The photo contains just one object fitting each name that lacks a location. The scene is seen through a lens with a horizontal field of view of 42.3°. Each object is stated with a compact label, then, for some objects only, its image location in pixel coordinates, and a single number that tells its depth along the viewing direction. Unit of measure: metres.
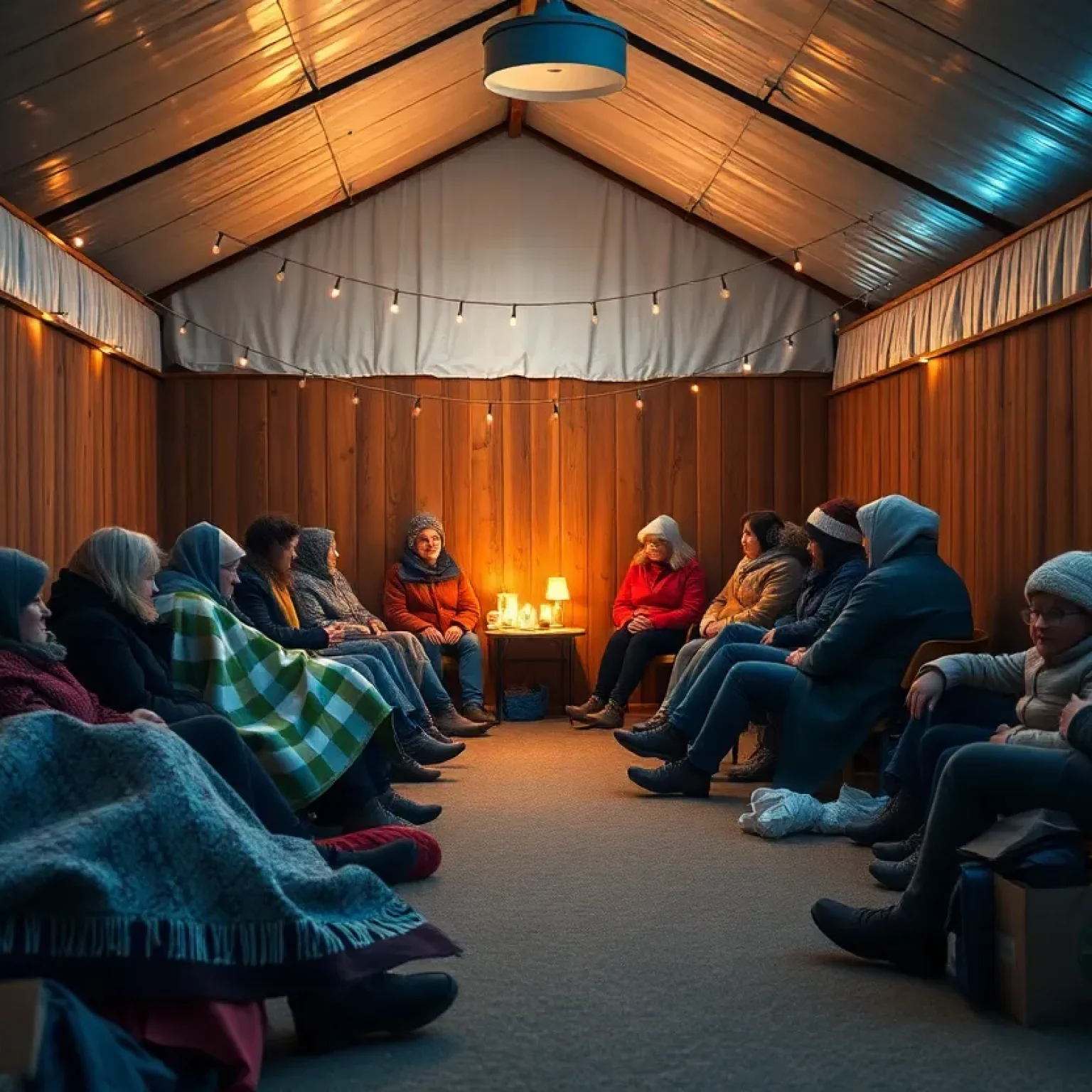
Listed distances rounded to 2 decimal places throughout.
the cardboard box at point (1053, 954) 2.80
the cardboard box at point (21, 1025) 1.90
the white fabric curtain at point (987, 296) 5.22
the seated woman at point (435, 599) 8.02
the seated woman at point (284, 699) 4.53
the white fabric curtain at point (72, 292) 5.59
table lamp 8.38
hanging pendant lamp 4.66
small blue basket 8.19
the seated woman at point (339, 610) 7.21
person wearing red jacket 7.95
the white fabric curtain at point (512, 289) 8.54
